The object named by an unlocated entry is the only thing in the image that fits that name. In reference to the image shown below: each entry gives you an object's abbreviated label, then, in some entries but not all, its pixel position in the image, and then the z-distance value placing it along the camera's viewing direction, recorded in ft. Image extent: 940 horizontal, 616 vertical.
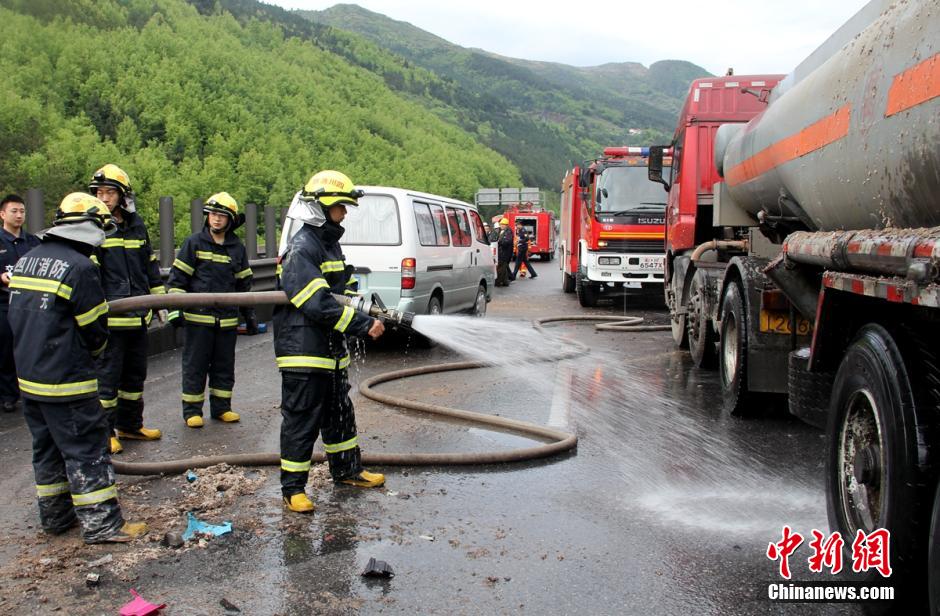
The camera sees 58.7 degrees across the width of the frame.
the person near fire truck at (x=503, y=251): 78.59
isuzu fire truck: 52.11
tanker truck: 9.54
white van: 32.78
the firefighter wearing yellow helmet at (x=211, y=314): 22.45
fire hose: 16.62
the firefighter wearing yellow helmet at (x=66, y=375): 13.89
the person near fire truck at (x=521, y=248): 86.99
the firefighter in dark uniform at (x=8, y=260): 24.17
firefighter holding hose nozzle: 15.43
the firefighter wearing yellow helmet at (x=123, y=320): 20.04
